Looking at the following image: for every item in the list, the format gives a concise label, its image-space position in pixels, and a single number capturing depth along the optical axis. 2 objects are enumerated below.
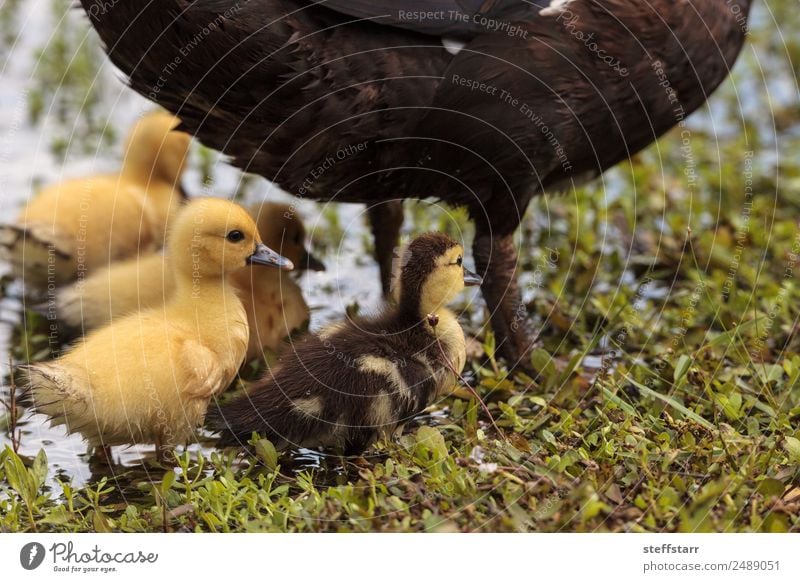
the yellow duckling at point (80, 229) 4.09
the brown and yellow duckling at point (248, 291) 3.61
